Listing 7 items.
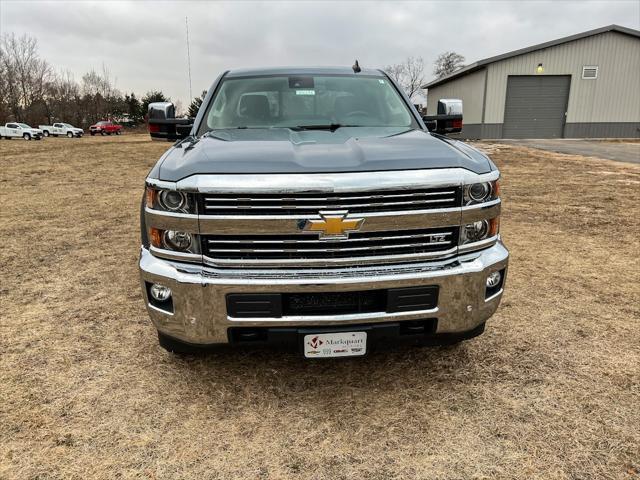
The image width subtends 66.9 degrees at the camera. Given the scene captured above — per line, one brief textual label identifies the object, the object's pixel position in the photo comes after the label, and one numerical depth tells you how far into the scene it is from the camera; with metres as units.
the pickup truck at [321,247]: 2.37
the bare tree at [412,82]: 78.06
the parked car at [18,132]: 39.06
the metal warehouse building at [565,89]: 25.95
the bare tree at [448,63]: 72.22
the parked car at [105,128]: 53.72
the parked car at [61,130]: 48.29
